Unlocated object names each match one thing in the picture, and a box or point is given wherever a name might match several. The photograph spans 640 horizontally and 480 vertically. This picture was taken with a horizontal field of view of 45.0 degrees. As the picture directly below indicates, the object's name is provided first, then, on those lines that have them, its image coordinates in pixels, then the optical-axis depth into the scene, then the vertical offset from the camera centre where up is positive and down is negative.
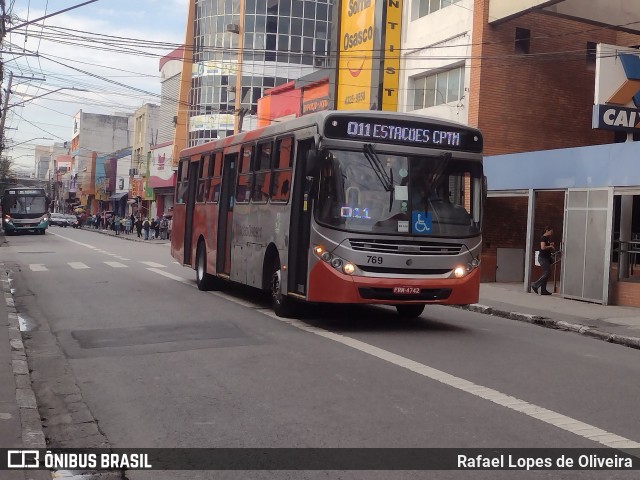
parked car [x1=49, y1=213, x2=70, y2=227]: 78.88 -2.54
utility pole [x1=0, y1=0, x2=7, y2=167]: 21.02 +4.80
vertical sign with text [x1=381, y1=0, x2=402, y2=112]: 27.14 +5.48
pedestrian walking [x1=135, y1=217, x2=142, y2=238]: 54.69 -2.04
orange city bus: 11.10 +0.01
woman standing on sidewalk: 19.42 -0.99
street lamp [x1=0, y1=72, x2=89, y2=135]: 41.89 +4.81
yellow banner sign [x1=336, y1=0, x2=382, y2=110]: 27.98 +5.82
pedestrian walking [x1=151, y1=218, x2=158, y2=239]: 51.91 -1.81
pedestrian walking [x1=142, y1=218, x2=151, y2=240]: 50.16 -1.86
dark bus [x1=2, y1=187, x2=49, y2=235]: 49.81 -1.03
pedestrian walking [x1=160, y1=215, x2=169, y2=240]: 51.51 -1.86
